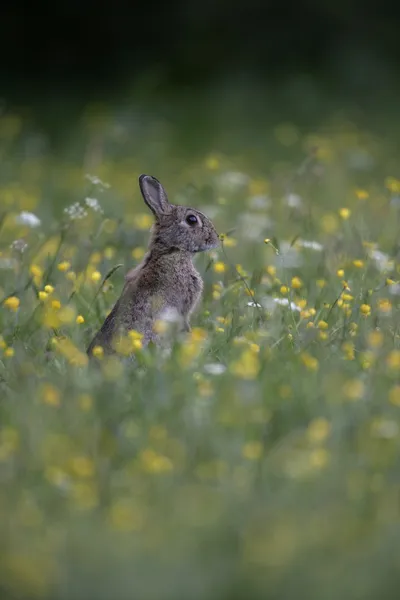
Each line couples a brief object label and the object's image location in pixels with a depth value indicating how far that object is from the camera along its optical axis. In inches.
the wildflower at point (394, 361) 398.9
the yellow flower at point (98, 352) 438.6
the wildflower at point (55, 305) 465.7
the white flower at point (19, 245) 541.6
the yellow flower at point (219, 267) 538.3
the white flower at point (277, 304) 511.8
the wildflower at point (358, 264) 563.8
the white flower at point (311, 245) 588.8
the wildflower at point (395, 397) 386.4
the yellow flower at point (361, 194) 642.8
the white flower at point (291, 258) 600.1
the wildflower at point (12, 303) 474.6
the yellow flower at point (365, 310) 498.3
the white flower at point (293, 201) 683.5
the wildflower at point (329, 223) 685.5
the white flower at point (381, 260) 577.3
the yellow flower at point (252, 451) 360.5
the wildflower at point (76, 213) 556.7
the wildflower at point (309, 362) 423.8
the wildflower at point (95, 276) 530.6
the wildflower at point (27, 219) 581.3
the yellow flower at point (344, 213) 615.8
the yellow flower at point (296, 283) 540.3
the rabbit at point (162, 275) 478.9
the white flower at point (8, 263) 573.6
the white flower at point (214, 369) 417.1
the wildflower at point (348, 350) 452.8
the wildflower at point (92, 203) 553.6
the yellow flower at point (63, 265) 531.5
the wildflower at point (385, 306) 485.4
